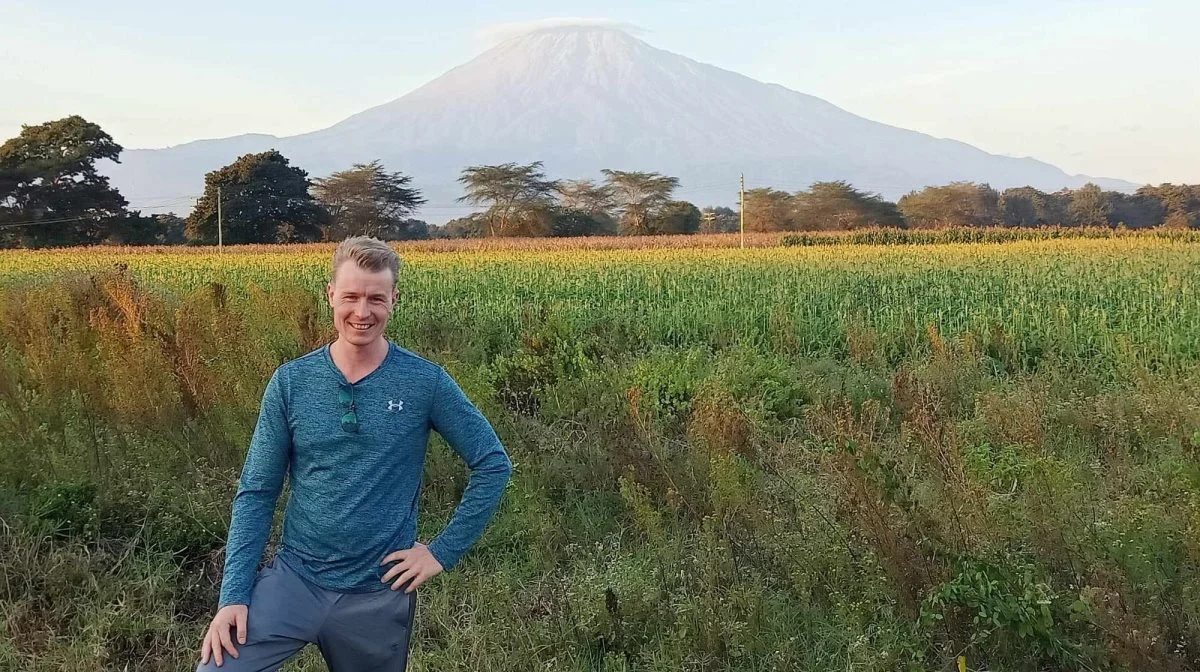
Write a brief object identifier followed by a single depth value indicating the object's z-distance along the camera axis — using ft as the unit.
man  6.76
